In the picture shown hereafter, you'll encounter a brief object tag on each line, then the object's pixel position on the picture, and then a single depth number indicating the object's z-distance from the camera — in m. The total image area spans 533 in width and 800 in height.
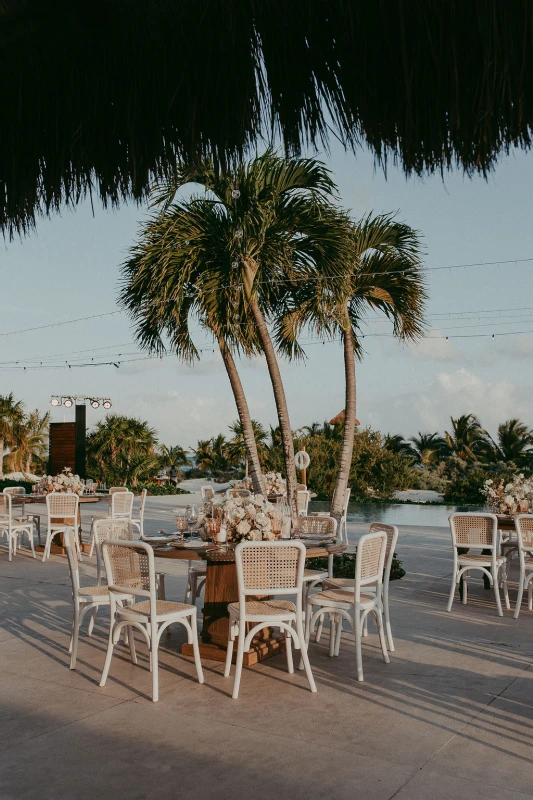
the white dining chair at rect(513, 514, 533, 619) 6.12
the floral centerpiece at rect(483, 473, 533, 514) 7.13
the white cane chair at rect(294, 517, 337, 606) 5.73
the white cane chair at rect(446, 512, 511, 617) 6.46
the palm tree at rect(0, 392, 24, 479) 31.39
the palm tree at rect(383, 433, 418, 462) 40.12
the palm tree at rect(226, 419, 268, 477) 25.01
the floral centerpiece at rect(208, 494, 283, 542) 4.75
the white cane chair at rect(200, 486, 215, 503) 10.90
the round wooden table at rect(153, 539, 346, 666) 5.00
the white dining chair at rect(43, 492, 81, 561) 9.33
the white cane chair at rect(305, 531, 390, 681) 4.52
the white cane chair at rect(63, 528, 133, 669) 4.75
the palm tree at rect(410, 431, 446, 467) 39.66
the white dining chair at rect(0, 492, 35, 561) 9.36
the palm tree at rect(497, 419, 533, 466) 32.69
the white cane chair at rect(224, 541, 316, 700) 4.27
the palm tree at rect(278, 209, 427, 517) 9.17
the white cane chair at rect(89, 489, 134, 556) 10.07
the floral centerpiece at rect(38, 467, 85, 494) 10.27
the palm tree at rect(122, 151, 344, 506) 8.28
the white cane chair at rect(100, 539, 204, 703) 4.27
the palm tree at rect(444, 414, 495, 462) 36.37
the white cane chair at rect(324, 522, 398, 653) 5.05
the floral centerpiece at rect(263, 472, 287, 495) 11.29
